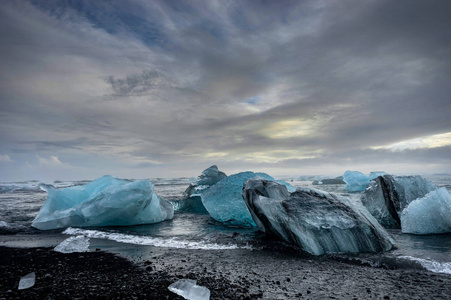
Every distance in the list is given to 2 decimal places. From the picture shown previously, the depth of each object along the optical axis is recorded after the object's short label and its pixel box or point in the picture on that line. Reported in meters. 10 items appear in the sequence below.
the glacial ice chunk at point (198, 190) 13.40
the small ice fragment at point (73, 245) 5.40
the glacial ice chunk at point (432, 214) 6.73
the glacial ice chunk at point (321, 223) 5.23
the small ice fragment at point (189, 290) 2.97
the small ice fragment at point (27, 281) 3.35
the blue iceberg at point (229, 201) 8.81
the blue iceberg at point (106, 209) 8.69
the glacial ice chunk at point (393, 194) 8.23
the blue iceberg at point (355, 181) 22.47
